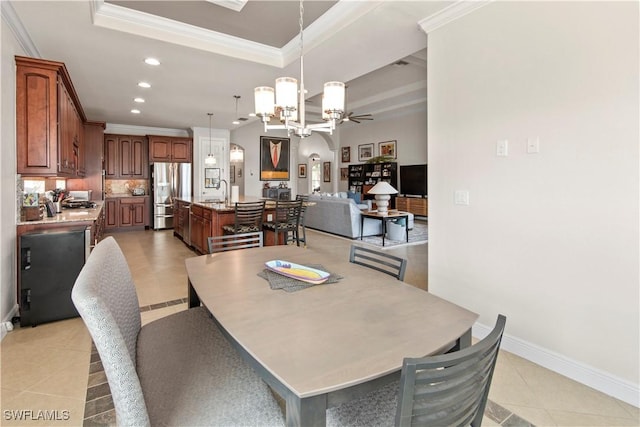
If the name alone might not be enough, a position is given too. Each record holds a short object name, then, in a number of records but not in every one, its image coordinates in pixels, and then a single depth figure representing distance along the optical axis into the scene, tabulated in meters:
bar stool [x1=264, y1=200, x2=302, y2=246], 4.82
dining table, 0.85
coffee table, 6.03
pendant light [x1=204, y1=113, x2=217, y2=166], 7.13
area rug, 6.01
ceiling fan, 6.66
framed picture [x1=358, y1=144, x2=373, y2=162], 10.98
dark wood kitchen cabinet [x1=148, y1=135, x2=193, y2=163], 8.10
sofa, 6.54
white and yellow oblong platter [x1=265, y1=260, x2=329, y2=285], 1.61
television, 9.26
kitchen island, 4.50
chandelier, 2.06
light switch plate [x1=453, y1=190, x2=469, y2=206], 2.59
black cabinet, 10.21
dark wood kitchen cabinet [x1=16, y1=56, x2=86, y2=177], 2.87
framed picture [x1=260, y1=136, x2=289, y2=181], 11.27
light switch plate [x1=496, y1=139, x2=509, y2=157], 2.32
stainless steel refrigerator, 7.84
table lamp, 6.15
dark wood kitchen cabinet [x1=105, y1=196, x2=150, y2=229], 7.77
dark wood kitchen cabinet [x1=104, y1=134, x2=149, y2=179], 7.86
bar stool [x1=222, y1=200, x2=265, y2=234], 4.20
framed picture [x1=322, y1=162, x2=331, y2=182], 12.98
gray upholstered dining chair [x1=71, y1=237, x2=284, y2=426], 0.90
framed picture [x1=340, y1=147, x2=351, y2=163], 11.88
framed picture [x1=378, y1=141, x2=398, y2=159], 10.11
